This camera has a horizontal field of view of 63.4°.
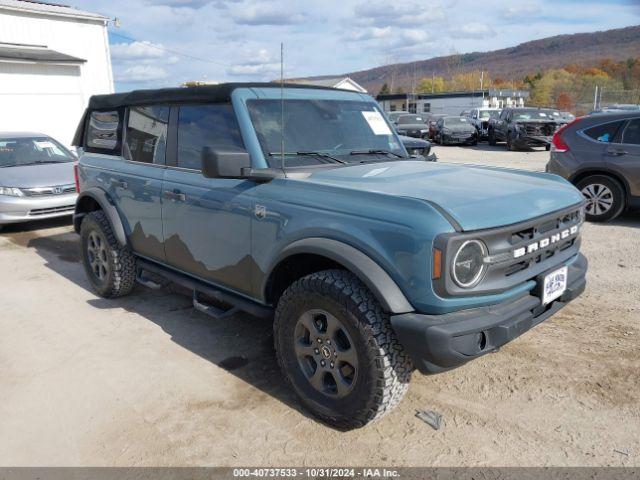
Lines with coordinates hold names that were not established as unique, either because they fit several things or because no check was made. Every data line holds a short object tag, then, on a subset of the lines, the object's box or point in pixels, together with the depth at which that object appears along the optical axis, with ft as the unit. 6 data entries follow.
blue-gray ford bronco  8.44
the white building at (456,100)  189.98
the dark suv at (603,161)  24.16
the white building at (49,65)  50.11
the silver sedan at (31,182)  26.00
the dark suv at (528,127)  62.34
